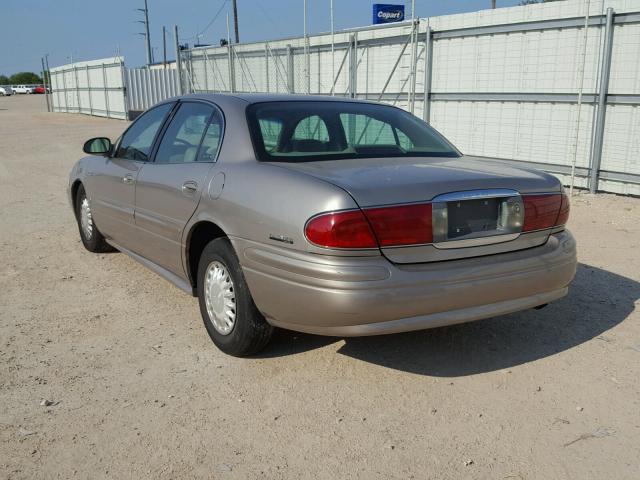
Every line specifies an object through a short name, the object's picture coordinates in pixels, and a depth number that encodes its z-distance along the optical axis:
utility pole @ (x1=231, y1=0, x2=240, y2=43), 45.88
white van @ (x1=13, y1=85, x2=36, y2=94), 81.99
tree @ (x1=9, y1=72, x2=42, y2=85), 110.47
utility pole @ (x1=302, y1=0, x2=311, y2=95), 14.94
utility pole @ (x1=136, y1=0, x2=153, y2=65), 49.84
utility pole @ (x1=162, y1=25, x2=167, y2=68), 63.29
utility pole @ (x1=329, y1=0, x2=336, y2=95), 14.14
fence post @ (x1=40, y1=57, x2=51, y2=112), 37.01
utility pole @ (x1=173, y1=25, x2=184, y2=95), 22.16
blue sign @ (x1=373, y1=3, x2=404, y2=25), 17.09
